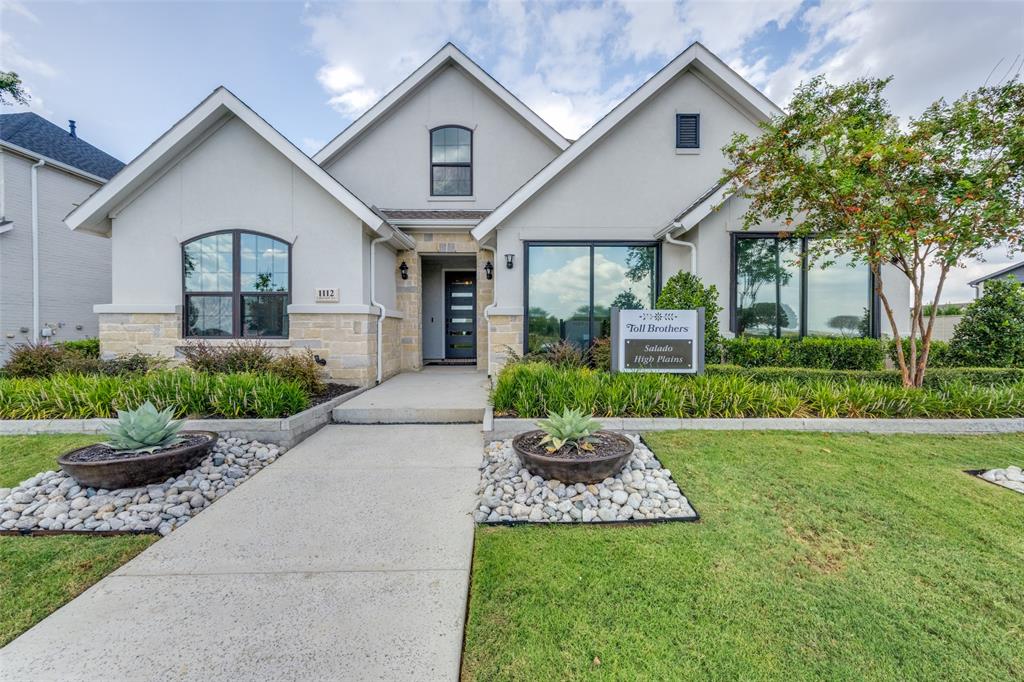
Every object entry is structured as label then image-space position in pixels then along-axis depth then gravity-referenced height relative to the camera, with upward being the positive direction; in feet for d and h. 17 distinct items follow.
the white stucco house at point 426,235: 24.68 +6.04
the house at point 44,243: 34.14 +8.45
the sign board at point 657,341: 19.94 -0.22
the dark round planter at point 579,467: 11.64 -3.82
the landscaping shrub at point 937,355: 23.98 -1.06
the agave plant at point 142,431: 12.39 -2.98
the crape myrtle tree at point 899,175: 16.74 +7.30
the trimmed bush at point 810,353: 23.21 -0.93
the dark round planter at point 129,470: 11.60 -3.95
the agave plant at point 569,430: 12.32 -2.90
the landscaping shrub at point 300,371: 20.72 -1.84
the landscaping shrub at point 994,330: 22.90 +0.42
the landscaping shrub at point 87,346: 29.10 -0.81
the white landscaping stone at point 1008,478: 11.89 -4.27
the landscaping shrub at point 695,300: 21.78 +2.01
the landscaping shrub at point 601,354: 23.87 -1.07
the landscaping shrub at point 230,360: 21.33 -1.29
